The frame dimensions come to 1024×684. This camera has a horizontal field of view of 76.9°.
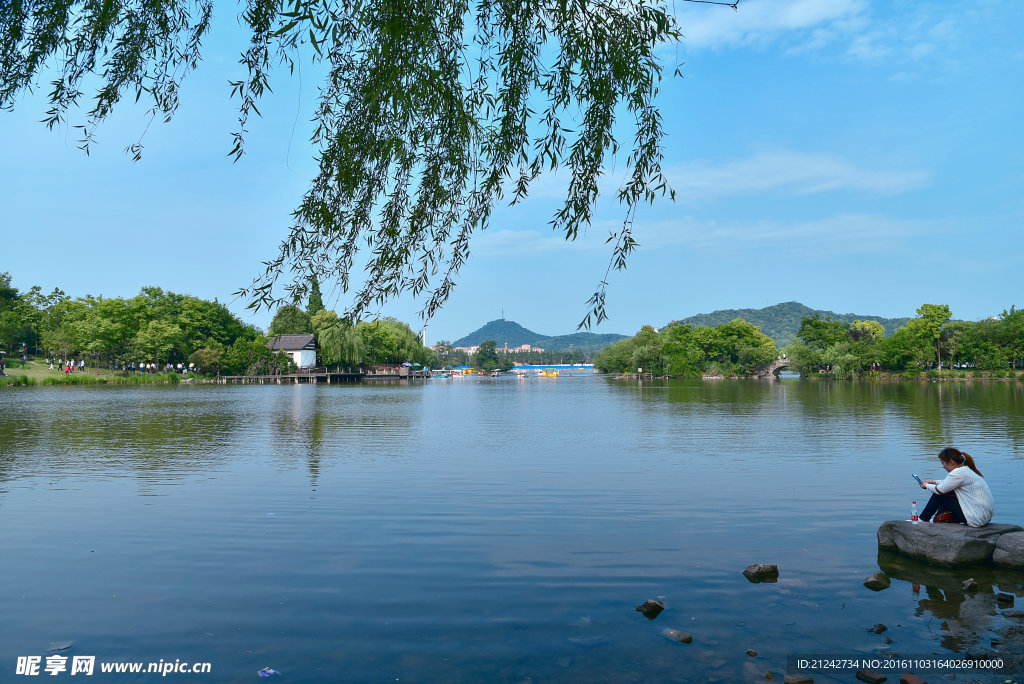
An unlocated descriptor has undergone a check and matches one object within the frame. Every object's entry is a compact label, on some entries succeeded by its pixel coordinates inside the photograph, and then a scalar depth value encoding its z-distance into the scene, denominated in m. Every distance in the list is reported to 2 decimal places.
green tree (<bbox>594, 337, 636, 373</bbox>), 172.95
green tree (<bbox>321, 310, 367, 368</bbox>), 114.62
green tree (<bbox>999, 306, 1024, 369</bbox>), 112.12
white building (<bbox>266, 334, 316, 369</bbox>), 135.38
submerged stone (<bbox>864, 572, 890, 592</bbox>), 9.09
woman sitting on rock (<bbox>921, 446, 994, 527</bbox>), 9.75
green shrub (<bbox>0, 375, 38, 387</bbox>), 76.75
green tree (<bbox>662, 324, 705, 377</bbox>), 147.75
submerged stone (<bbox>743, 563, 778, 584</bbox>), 9.55
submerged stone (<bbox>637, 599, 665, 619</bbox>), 8.17
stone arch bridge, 150.38
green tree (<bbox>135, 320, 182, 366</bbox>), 102.09
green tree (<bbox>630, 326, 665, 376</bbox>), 154.88
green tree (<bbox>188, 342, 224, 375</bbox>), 112.12
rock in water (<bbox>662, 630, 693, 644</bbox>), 7.38
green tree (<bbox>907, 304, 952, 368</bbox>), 119.19
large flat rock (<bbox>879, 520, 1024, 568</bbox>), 9.62
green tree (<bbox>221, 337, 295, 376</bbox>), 118.50
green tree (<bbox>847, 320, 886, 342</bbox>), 138.75
